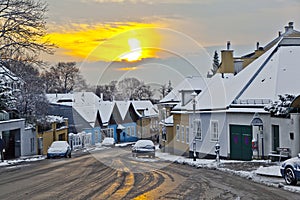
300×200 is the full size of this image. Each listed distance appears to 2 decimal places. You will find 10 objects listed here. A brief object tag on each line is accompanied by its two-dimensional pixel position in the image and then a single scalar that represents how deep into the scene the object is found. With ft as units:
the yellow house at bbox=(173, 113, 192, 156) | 126.82
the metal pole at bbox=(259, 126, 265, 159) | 91.40
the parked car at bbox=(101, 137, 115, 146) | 209.77
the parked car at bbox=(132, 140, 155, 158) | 116.06
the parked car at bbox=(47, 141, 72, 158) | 119.03
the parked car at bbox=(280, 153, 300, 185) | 55.62
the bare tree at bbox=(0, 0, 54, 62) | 97.40
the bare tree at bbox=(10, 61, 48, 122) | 144.13
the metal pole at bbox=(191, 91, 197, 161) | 98.52
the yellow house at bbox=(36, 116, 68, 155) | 156.18
